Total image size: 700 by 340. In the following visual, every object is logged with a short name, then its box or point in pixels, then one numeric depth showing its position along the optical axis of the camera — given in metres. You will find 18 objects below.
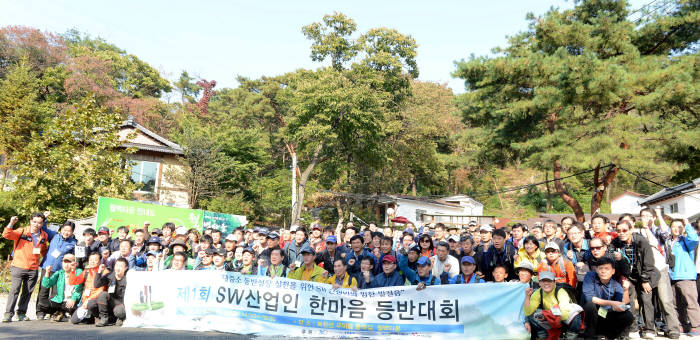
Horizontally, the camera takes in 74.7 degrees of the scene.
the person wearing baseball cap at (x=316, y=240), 9.35
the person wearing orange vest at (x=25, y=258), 7.92
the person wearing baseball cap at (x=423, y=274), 7.09
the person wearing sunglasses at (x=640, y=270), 6.58
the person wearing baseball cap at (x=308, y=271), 7.44
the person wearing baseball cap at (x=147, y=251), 8.47
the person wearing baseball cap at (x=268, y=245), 8.22
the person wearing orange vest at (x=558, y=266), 6.68
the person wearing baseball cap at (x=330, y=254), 8.22
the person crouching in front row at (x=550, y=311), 6.00
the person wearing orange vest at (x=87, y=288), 7.51
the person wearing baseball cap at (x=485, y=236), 8.20
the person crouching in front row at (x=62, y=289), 7.81
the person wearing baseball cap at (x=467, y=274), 7.03
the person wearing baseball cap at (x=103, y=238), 9.16
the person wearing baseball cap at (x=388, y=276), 7.06
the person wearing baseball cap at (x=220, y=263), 7.94
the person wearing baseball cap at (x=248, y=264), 7.74
